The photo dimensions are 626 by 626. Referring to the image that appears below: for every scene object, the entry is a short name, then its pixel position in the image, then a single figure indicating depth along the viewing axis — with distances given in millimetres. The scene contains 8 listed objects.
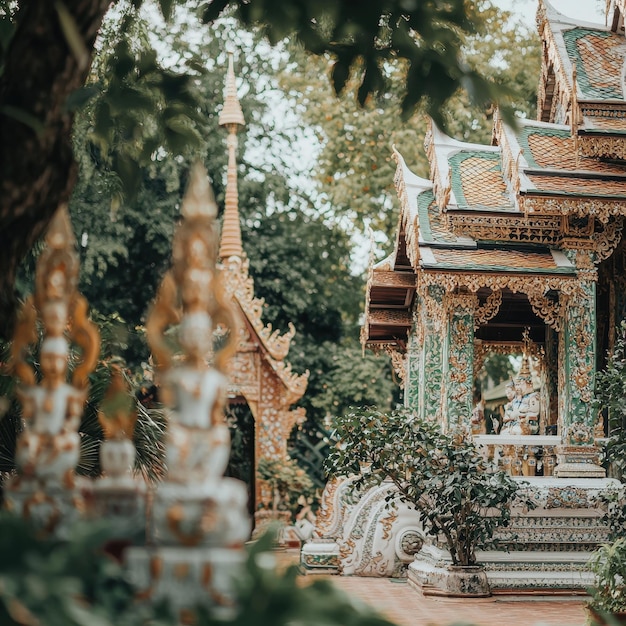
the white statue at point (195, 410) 2631
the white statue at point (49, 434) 2891
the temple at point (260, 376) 16922
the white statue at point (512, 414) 12195
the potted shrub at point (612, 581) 7355
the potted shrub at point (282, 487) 16484
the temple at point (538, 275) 10719
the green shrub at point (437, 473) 10008
